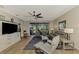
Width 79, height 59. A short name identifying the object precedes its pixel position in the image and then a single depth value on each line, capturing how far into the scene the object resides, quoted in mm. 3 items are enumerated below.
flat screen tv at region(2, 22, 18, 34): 2084
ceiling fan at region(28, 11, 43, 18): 2414
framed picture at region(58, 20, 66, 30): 2277
